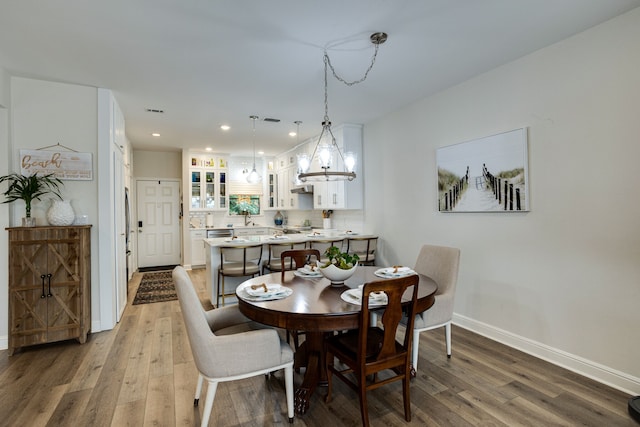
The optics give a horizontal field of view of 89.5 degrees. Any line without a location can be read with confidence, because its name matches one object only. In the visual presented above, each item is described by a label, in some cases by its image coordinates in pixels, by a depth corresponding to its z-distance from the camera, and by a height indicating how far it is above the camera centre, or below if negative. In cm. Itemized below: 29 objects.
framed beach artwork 295 +38
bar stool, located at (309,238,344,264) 441 -40
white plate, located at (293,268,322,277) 270 -49
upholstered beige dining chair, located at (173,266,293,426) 180 -77
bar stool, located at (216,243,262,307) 389 -58
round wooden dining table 182 -55
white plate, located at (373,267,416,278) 261 -49
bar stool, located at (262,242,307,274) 411 -49
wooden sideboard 300 -65
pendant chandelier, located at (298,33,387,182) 284 +57
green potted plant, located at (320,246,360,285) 234 -39
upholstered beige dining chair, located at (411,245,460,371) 254 -62
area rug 473 -119
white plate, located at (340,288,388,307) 194 -53
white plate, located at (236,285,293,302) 205 -52
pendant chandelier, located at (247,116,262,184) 566 +67
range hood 623 +50
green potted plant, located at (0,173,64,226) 305 +28
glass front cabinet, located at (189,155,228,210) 717 +74
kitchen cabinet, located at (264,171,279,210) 780 +63
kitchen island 422 -36
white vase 318 +4
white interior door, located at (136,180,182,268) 715 -13
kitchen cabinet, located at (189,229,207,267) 700 -66
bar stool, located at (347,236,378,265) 457 -47
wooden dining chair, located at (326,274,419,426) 180 -83
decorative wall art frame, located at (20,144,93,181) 324 +56
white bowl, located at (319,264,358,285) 233 -43
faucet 782 -5
